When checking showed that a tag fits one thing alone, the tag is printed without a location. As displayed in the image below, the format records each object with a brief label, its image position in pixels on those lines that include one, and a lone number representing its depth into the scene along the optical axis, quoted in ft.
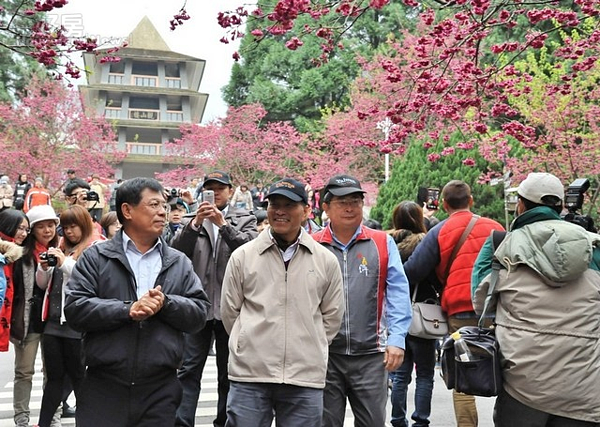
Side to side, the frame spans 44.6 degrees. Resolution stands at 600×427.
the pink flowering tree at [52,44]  25.00
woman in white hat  19.79
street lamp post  75.63
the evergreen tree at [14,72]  113.60
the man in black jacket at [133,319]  12.13
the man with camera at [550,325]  12.66
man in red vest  18.49
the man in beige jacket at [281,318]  13.03
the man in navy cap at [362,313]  14.80
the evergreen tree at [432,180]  66.33
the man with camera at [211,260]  18.43
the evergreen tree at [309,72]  119.75
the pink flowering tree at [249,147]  112.27
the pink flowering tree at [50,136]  99.70
